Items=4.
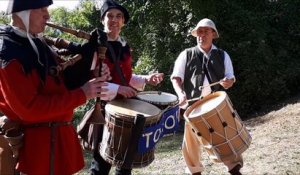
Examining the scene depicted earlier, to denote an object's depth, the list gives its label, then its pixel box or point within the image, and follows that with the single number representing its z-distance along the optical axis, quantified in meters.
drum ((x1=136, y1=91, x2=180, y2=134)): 3.52
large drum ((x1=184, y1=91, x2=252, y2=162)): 3.95
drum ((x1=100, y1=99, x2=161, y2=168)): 3.19
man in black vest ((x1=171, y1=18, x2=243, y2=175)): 4.59
